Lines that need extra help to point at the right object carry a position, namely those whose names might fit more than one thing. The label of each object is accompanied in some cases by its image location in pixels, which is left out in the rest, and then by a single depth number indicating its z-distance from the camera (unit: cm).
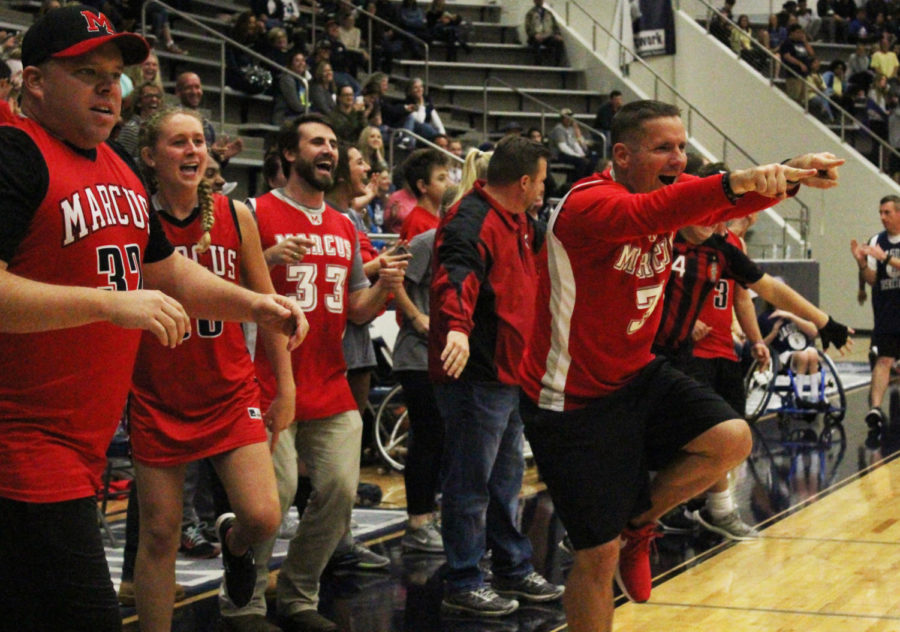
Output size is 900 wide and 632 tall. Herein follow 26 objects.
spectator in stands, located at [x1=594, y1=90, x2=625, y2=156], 2067
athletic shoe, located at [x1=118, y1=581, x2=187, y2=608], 523
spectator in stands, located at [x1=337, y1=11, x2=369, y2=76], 1766
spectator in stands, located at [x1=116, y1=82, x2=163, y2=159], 824
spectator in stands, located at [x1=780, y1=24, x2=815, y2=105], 2259
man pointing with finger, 411
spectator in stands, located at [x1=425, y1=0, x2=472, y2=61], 2112
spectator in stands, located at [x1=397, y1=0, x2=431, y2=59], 2025
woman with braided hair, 417
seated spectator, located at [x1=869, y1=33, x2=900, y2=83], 2383
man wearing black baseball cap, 289
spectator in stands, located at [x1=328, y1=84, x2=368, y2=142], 1131
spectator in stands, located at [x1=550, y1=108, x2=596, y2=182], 1864
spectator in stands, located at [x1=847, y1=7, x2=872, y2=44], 2479
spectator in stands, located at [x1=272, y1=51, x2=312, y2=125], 1420
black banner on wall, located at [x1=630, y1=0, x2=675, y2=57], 2275
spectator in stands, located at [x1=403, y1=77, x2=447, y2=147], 1606
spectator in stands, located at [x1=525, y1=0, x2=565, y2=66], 2277
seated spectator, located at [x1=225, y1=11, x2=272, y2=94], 1422
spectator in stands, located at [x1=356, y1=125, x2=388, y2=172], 949
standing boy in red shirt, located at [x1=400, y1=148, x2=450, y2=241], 694
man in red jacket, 531
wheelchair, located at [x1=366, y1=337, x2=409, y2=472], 845
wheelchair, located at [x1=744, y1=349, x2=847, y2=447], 1063
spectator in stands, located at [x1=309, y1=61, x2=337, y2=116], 1453
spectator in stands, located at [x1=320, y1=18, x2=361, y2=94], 1591
